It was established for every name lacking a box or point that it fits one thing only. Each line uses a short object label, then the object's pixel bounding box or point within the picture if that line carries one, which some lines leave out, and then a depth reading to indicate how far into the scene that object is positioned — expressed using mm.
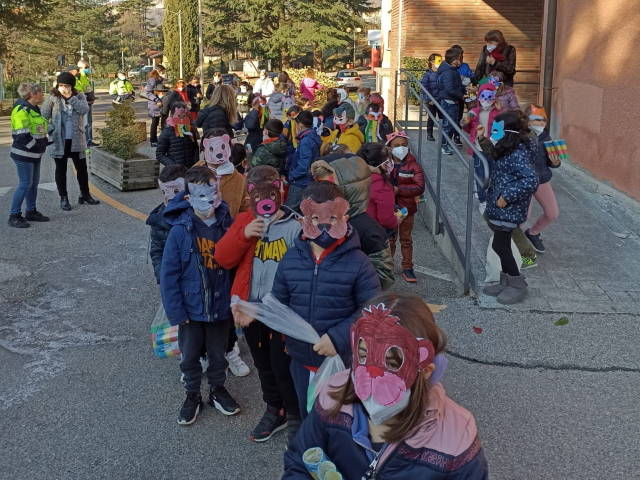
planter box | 11594
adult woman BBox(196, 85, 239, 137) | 8633
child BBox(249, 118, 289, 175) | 6969
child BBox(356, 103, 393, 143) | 9711
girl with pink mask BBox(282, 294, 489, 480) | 2096
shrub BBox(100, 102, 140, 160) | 12250
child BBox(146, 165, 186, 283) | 4750
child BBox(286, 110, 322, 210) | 7492
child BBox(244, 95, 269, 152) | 10609
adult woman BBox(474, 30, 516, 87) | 10891
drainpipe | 11219
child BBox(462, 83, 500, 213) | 8062
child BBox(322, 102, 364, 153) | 8363
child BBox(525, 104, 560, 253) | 7098
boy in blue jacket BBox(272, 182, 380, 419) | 3525
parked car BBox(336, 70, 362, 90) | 40225
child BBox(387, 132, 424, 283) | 6957
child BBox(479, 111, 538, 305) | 5977
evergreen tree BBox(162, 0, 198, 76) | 59000
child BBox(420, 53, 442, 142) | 11375
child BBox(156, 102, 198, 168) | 8445
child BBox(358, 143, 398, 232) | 5742
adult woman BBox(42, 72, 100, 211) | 9758
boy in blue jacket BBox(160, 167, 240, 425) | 4320
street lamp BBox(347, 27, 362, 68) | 58656
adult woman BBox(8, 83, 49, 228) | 9070
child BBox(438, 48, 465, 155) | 11062
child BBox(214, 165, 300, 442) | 4078
